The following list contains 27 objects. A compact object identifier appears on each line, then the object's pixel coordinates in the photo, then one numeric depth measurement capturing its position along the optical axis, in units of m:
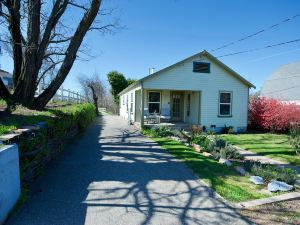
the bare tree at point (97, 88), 43.07
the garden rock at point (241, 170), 5.44
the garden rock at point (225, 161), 6.28
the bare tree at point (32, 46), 7.82
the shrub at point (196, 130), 11.54
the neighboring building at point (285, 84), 19.98
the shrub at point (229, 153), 7.08
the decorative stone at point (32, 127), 4.46
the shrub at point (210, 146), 7.88
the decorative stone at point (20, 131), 3.92
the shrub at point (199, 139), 9.03
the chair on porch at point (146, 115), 14.11
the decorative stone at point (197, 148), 7.92
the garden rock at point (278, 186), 4.39
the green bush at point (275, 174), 4.79
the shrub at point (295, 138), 8.00
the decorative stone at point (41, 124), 4.94
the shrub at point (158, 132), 10.93
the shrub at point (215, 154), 6.96
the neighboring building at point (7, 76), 35.18
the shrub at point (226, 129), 13.93
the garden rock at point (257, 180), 4.79
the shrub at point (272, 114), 13.23
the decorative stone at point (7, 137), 3.41
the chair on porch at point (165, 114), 15.03
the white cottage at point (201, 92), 13.30
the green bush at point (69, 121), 6.48
